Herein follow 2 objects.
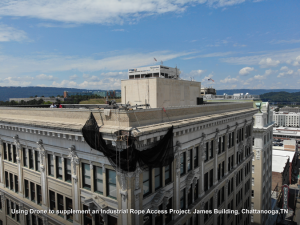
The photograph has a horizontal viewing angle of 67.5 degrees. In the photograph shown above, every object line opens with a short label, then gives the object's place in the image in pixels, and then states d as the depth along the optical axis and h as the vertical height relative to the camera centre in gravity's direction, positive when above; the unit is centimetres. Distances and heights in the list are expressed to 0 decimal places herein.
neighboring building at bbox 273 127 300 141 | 17200 -2820
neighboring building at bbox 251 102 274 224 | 4972 -1341
